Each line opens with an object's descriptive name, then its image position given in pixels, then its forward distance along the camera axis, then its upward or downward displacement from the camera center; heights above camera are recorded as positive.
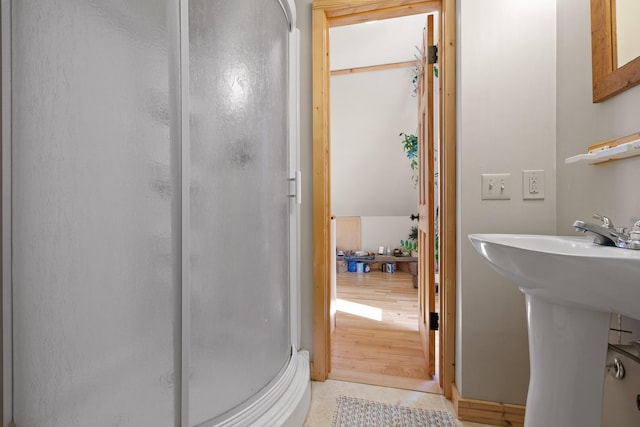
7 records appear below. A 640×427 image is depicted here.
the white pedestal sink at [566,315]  0.55 -0.27
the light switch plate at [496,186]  1.29 +0.09
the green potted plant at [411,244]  4.11 -0.49
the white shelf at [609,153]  0.77 +0.16
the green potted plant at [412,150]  4.04 +0.80
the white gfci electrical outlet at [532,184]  1.26 +0.10
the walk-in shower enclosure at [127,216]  0.69 -0.02
